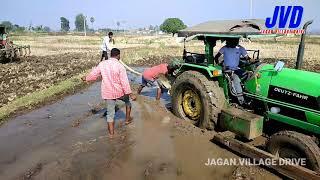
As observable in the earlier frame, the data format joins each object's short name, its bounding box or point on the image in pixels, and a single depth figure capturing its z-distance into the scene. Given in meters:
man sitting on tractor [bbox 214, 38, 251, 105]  4.79
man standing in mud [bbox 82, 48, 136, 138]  4.77
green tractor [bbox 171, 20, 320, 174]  3.60
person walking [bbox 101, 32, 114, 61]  9.53
